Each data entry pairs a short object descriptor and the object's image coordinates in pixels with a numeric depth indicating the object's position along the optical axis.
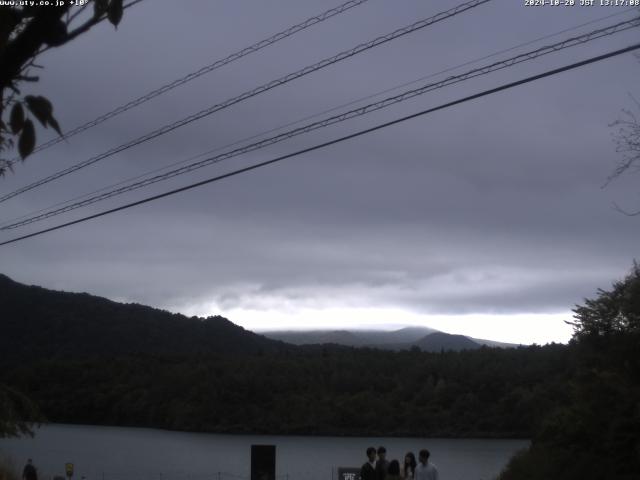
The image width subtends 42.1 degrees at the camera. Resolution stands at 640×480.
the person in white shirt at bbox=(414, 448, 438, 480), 14.14
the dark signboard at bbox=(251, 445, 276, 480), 19.33
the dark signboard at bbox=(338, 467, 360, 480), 18.70
